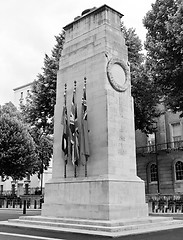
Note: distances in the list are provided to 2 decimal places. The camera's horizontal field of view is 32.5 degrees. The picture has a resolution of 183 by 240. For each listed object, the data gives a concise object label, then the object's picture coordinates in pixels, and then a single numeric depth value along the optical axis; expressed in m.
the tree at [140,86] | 24.14
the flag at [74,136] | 13.67
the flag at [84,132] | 13.30
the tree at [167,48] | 20.73
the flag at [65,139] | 14.16
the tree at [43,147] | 40.82
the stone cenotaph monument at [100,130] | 12.37
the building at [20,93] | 67.06
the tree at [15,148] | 30.71
